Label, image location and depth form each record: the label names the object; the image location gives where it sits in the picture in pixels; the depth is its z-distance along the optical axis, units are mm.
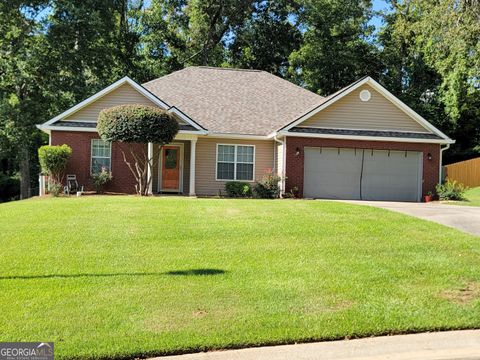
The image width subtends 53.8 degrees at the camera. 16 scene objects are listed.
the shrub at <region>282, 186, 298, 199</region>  19656
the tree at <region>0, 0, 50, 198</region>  26281
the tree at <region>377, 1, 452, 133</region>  35531
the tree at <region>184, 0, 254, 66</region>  34594
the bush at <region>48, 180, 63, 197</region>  18102
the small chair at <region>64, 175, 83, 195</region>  19297
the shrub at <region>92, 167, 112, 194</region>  19172
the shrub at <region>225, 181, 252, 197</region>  19734
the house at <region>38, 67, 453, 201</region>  19828
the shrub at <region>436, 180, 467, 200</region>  19922
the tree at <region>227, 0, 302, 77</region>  37312
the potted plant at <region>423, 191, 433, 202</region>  20125
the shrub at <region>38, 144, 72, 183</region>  18516
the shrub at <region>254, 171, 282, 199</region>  19562
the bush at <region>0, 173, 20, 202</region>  32306
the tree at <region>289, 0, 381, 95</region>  35281
